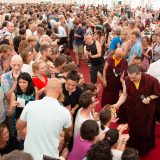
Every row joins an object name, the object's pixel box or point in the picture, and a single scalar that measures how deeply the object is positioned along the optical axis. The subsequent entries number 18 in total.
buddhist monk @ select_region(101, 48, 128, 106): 5.40
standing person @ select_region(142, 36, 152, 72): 6.19
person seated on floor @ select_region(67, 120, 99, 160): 2.82
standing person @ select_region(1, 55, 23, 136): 3.87
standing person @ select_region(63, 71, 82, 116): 3.72
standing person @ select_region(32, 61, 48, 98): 4.04
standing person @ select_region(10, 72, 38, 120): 3.64
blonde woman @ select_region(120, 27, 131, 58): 6.46
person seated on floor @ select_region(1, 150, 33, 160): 1.60
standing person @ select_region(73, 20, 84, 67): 9.45
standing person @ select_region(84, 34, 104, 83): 6.42
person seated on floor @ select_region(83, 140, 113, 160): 2.45
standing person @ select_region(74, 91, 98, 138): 3.41
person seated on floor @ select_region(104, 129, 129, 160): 2.89
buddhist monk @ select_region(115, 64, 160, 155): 4.19
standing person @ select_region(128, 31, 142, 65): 6.07
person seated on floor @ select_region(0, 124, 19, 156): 3.21
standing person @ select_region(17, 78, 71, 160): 2.71
